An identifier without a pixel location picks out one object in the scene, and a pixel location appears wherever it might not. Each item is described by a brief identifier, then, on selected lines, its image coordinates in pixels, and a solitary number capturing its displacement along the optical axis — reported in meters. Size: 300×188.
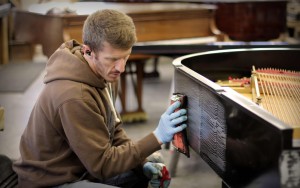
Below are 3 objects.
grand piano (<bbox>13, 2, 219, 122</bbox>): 3.97
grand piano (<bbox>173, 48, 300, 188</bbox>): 1.17
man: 1.58
